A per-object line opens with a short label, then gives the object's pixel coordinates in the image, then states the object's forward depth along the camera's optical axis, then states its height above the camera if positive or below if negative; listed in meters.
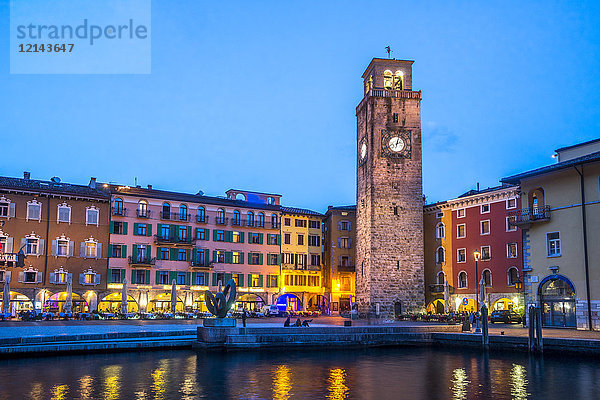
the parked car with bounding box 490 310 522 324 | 44.72 -2.65
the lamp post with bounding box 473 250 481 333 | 48.38 -1.37
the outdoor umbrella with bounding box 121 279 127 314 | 43.56 -1.22
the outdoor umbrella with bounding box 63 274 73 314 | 41.19 -1.15
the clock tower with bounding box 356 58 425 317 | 51.56 +7.17
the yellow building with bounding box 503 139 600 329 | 33.41 +2.37
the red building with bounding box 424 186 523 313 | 48.53 +2.60
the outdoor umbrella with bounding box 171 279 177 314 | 45.53 -1.27
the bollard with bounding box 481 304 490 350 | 30.08 -2.63
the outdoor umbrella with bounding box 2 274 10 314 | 38.22 -0.99
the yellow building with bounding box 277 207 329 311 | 63.28 +2.36
